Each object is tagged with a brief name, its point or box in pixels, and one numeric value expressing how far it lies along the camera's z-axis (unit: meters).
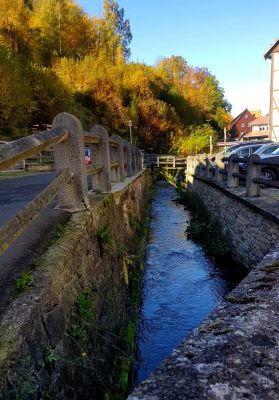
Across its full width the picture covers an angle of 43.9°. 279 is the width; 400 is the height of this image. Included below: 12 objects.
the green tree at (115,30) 57.19
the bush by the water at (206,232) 9.81
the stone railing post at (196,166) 18.97
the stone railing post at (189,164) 24.35
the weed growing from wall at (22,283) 2.54
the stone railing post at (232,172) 10.42
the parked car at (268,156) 12.15
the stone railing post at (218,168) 12.88
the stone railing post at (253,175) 7.86
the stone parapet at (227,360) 1.58
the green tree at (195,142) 42.09
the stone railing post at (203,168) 17.05
